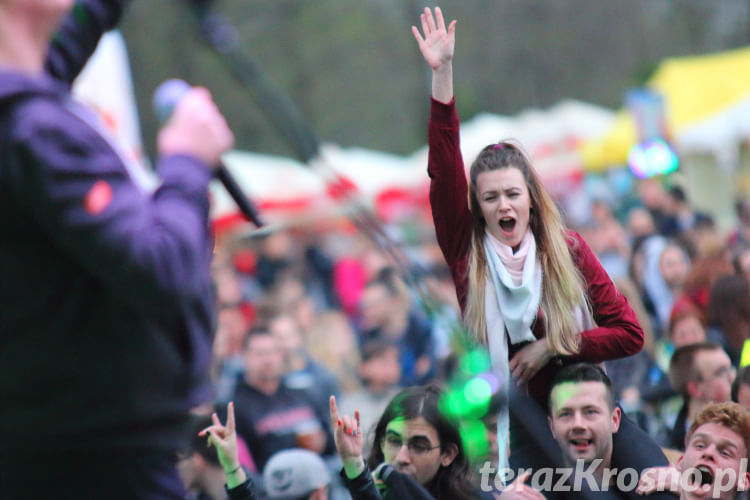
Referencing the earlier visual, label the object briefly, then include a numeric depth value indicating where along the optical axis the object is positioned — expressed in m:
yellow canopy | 37.59
